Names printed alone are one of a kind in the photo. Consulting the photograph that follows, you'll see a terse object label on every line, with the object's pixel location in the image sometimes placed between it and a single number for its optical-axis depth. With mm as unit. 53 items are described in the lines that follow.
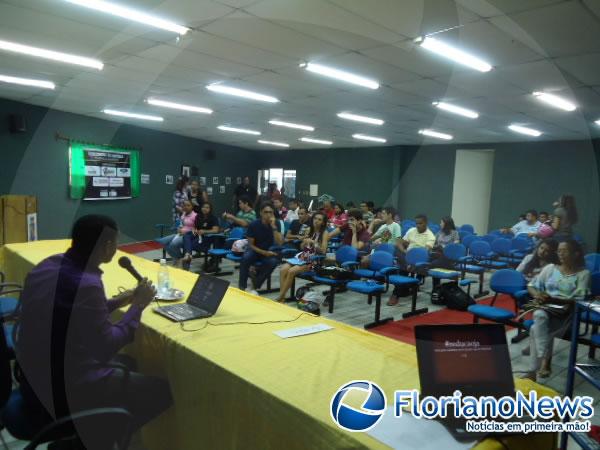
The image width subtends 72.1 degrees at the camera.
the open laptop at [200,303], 2352
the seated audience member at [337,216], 8364
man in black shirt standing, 13609
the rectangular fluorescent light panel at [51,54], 4645
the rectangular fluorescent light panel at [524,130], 8547
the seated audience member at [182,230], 7066
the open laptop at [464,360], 1441
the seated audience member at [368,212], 9459
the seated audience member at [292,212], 10116
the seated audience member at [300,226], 7207
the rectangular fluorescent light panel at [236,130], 10391
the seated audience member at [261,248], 5691
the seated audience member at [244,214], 7452
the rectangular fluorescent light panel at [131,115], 8867
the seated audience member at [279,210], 9530
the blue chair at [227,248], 6785
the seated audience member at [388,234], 6734
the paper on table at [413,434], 1259
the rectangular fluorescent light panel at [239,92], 6156
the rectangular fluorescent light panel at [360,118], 7983
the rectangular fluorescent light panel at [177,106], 7529
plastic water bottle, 2785
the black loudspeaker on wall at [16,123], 8008
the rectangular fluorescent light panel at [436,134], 9729
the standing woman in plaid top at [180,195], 9002
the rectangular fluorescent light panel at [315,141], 12491
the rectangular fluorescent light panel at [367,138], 10954
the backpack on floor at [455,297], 5410
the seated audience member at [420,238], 6262
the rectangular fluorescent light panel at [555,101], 5770
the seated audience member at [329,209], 9437
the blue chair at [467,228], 9862
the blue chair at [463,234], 8306
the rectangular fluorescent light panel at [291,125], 9294
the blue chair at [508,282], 4242
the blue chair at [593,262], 5456
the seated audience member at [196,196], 8105
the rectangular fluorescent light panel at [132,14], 3348
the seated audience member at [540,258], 4043
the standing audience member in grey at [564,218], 6309
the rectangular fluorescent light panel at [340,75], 4867
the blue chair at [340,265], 5094
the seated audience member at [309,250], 5469
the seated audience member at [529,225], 9070
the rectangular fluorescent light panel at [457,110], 6716
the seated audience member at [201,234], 7031
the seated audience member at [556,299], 3459
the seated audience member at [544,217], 9241
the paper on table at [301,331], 2100
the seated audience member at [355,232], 6265
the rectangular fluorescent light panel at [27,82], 6215
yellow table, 1431
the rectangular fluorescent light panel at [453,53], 3922
